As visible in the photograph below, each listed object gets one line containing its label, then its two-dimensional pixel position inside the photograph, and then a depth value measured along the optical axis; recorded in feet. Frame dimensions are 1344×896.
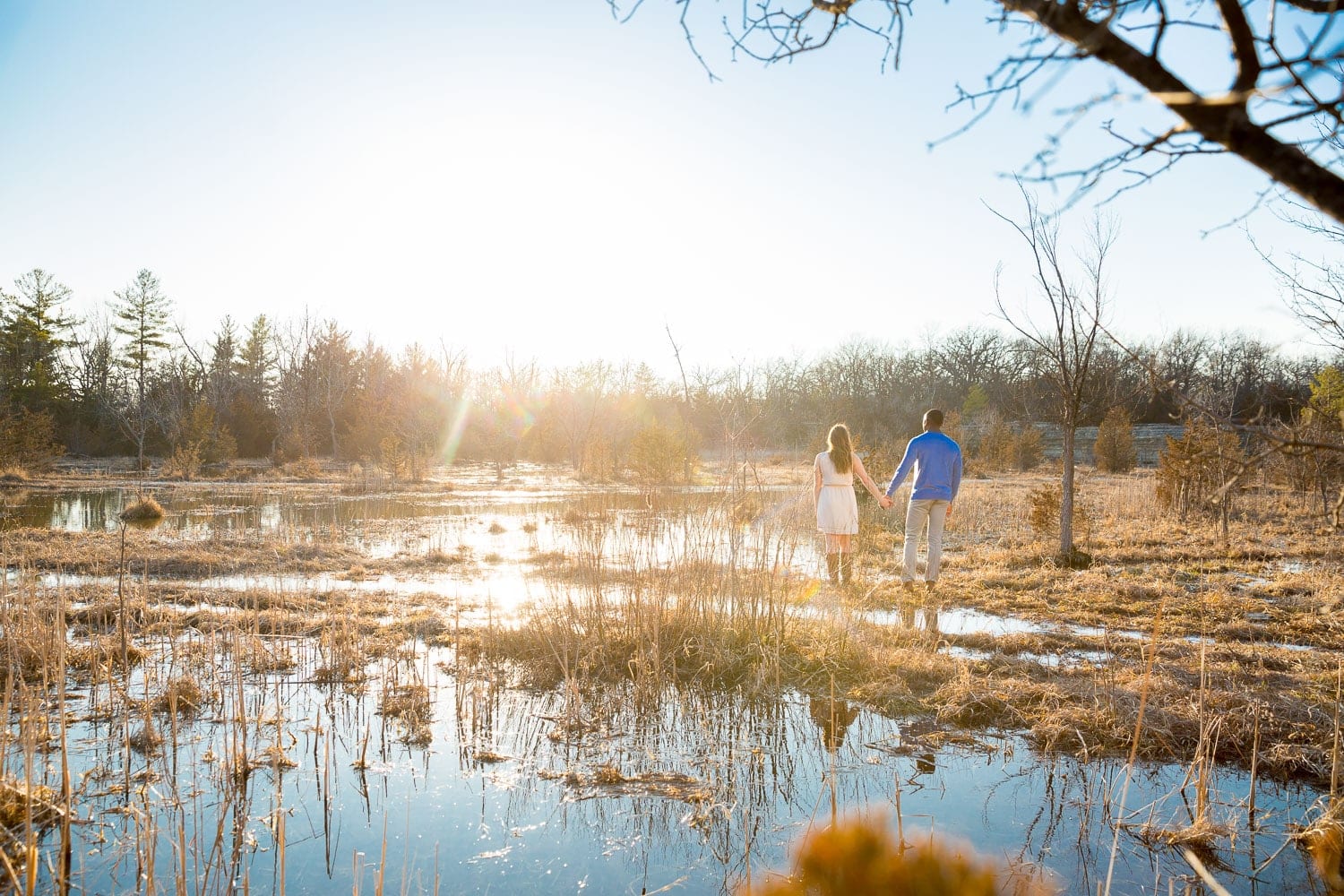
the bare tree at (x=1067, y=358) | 31.45
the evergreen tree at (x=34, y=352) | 133.28
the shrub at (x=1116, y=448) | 100.12
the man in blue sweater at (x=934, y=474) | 26.81
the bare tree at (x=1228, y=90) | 4.52
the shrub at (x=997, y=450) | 108.37
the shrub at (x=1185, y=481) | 41.93
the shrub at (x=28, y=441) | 88.22
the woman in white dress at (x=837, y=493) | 26.55
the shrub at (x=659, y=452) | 78.33
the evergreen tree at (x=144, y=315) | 160.25
